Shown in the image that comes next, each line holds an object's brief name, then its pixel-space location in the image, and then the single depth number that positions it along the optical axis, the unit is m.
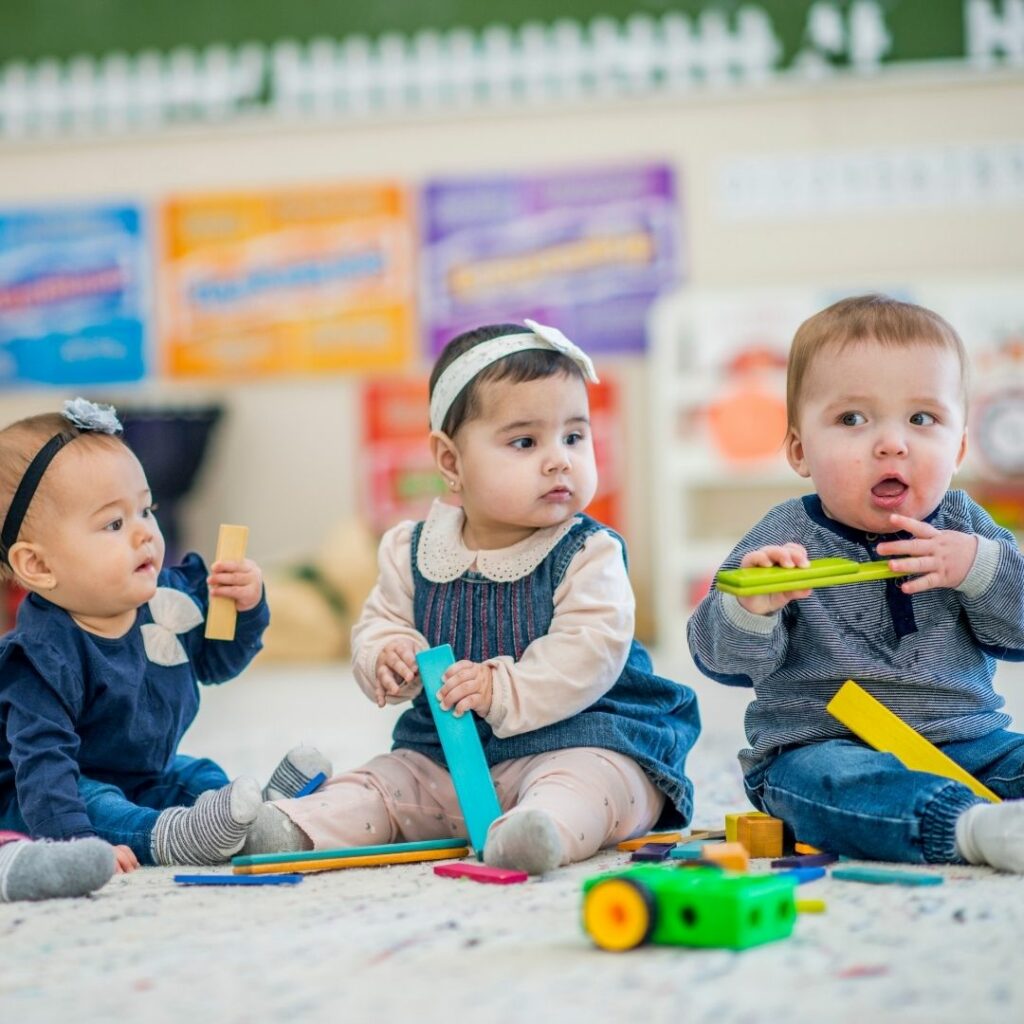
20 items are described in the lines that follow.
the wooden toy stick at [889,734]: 1.81
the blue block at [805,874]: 1.70
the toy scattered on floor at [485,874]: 1.74
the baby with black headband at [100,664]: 1.86
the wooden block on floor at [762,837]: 1.83
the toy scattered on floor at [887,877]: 1.68
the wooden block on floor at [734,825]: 1.84
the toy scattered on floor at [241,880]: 1.78
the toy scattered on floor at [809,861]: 1.77
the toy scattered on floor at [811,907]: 1.61
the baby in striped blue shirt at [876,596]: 1.81
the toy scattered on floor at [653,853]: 1.80
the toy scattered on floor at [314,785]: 1.97
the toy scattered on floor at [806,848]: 1.83
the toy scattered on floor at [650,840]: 1.88
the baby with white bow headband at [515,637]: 1.88
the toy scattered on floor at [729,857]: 1.63
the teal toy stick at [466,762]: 1.85
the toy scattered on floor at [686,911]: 1.53
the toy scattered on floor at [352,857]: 1.81
